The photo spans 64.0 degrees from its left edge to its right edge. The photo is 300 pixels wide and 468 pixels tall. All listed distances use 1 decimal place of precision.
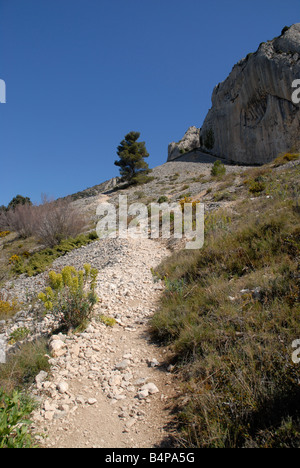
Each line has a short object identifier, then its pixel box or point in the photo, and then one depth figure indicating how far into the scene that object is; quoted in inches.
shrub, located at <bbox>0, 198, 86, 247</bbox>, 445.7
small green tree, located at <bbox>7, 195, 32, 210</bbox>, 1381.6
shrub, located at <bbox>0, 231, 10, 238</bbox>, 721.4
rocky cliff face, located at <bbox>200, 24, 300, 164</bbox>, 1043.9
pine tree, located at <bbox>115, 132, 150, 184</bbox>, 1293.1
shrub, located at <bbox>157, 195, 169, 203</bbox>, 599.3
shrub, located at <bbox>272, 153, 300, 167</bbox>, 512.1
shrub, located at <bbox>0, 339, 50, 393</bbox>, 94.2
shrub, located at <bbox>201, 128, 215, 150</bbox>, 1560.0
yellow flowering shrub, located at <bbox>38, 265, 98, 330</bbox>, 132.6
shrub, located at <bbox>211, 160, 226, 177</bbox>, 783.6
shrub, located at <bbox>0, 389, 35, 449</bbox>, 64.4
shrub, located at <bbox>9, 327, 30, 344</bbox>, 135.7
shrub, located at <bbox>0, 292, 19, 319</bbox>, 193.2
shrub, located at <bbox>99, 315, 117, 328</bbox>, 144.5
